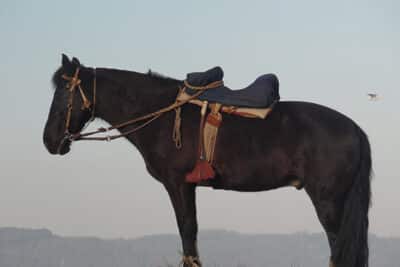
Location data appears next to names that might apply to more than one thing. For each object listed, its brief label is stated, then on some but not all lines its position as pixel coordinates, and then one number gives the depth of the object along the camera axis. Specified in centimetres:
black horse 1748
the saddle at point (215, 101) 1758
